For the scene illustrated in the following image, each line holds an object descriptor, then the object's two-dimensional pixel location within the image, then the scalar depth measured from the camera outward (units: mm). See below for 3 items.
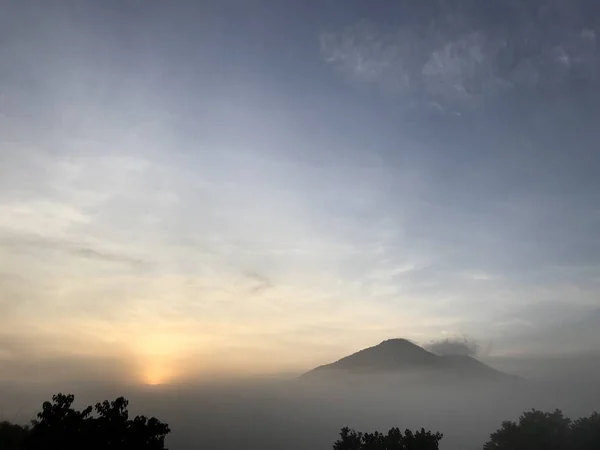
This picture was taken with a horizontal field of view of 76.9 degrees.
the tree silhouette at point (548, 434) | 74375
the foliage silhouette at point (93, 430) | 27688
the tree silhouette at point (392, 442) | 52756
